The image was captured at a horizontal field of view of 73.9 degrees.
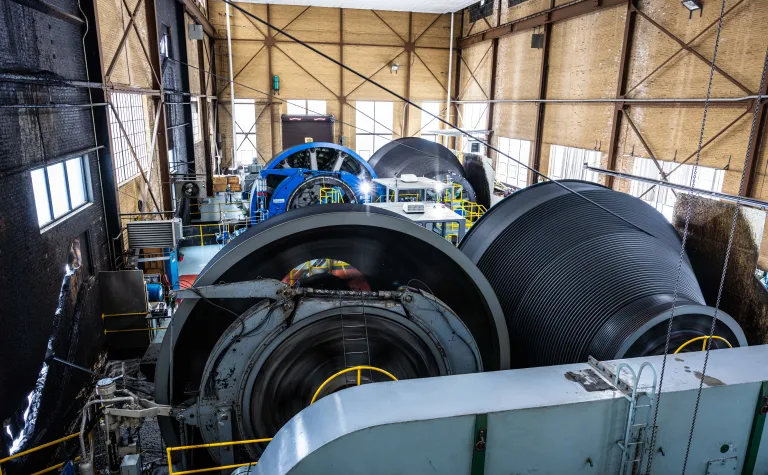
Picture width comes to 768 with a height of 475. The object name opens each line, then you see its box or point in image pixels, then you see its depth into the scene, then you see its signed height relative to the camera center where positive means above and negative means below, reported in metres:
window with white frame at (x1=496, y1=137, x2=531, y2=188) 18.19 -1.63
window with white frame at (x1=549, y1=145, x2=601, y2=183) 14.61 -1.20
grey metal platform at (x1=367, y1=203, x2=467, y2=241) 9.73 -1.88
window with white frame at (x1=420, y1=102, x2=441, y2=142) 23.88 +0.05
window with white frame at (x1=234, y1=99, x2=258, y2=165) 22.27 -0.70
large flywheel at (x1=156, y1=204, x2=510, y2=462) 4.18 -1.83
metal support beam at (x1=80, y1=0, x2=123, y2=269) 7.96 -0.33
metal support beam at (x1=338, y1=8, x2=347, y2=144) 22.27 +1.76
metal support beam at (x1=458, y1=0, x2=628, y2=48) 13.98 +3.24
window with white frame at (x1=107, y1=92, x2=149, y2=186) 9.13 -0.47
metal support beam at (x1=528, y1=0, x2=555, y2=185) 16.67 +0.42
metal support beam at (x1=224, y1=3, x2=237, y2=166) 21.00 +1.17
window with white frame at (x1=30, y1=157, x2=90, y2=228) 6.34 -1.07
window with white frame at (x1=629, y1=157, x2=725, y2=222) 10.68 -1.20
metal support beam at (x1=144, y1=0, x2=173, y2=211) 11.56 -0.10
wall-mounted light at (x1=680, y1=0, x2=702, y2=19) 10.67 +2.44
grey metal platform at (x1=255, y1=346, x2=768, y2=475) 2.41 -1.49
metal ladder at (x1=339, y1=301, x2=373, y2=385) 4.36 -1.90
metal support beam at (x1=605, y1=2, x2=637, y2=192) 12.84 +1.00
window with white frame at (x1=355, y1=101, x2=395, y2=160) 23.39 -0.34
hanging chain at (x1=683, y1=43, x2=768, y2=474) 2.62 -1.49
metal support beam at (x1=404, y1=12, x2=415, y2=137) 22.98 +2.29
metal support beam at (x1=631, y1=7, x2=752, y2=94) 9.88 +1.58
